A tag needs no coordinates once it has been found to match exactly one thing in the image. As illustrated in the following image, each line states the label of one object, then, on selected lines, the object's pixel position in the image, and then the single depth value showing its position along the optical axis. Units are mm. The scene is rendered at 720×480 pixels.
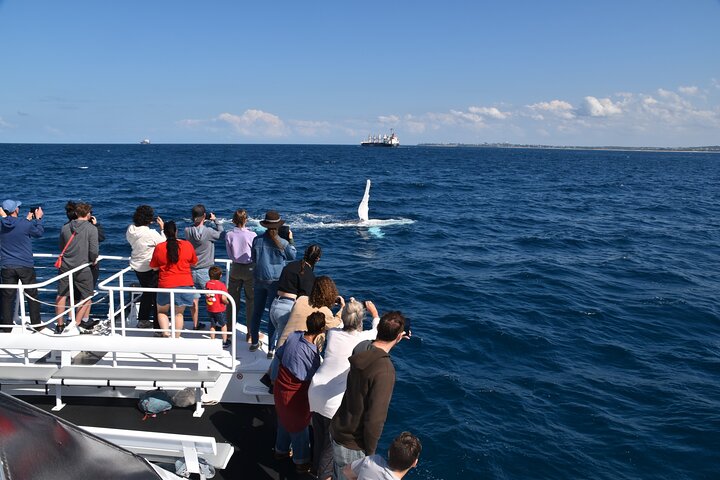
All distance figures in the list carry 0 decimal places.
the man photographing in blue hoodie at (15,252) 7879
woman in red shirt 7426
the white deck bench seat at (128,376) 6688
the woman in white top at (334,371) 5180
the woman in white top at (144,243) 7926
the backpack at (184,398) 7008
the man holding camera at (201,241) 8242
